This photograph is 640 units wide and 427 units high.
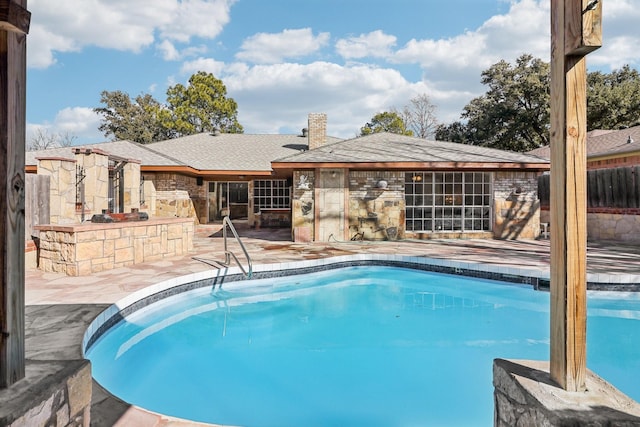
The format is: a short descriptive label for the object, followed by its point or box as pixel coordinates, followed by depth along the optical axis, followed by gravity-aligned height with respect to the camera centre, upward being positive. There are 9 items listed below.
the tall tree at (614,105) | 19.75 +6.35
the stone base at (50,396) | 1.21 -0.68
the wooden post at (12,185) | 1.30 +0.13
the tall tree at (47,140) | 31.34 +7.21
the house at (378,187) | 10.41 +0.95
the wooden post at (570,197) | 1.53 +0.09
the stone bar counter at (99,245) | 5.75 -0.51
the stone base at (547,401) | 1.32 -0.77
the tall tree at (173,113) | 28.33 +9.03
